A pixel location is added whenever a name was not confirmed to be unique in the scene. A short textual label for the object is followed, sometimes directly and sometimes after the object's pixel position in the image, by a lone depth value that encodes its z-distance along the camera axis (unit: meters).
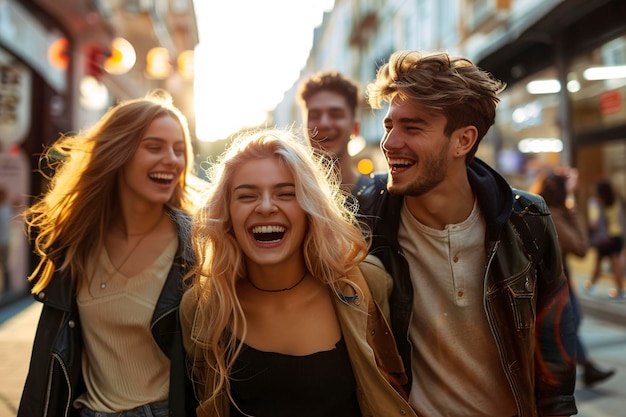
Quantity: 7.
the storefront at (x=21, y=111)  8.98
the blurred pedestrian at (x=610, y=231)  9.38
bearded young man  2.39
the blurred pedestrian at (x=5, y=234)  8.81
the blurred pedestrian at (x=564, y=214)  4.89
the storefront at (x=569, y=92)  9.20
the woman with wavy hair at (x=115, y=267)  2.53
